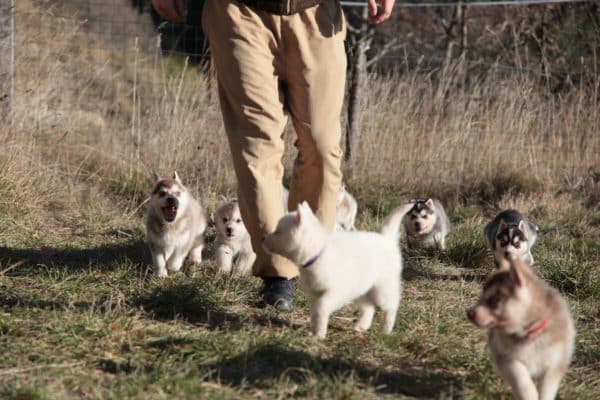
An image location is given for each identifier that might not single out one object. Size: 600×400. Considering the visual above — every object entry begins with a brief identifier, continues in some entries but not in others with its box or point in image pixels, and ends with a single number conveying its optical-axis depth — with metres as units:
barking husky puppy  10.74
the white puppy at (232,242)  11.12
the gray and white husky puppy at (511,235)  11.10
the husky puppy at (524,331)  6.25
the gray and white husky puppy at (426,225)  12.59
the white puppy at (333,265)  7.45
